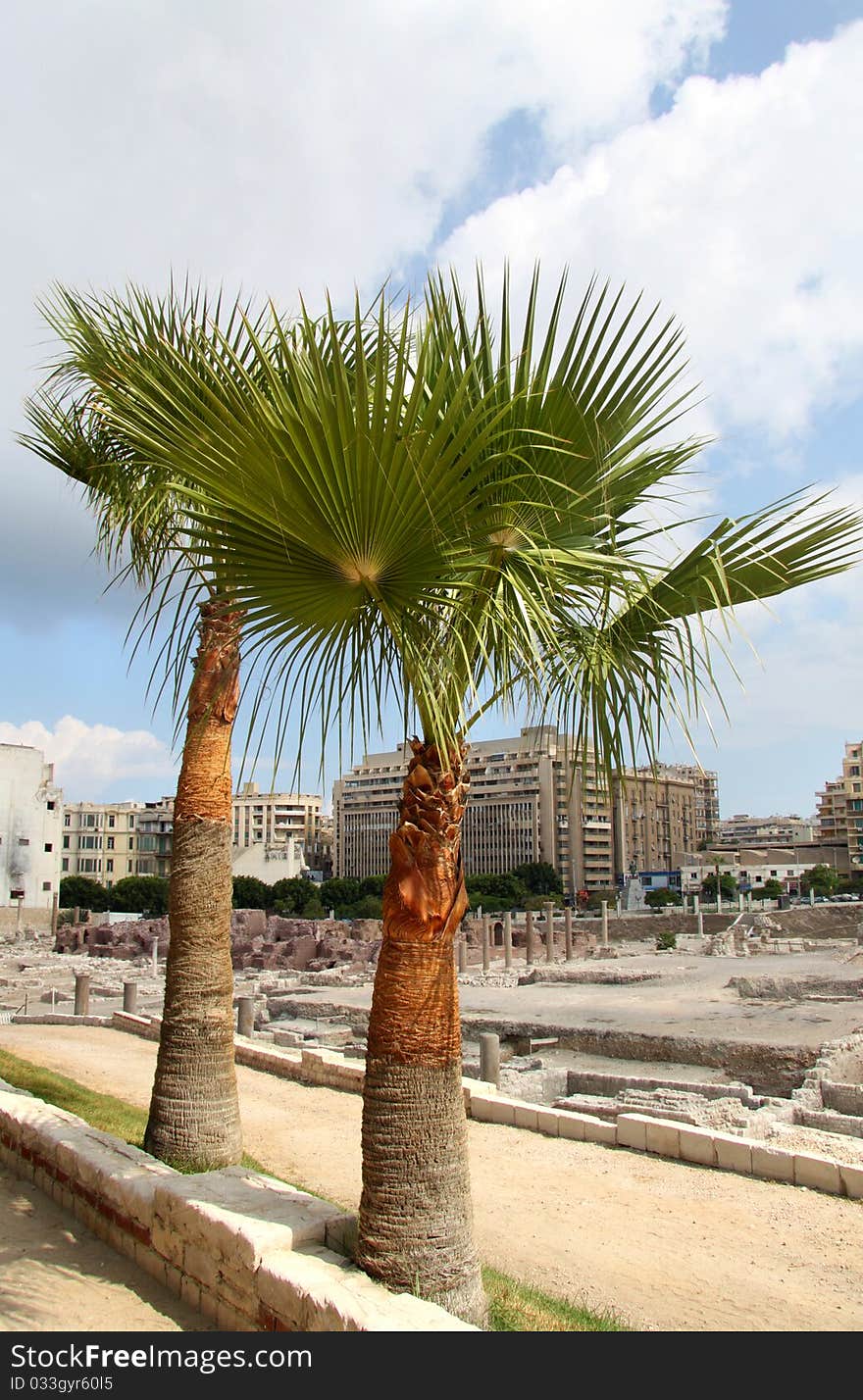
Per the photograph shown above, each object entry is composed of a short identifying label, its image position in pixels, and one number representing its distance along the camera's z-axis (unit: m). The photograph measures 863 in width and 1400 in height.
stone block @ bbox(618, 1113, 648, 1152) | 8.69
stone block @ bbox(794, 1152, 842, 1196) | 7.46
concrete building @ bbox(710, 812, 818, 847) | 166.75
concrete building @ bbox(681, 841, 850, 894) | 101.81
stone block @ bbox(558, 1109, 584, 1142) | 9.19
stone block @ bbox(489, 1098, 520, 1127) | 9.69
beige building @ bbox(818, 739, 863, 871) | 104.88
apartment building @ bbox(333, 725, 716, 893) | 108.56
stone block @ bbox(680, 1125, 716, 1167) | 8.19
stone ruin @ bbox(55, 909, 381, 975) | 34.84
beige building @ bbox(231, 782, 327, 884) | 85.81
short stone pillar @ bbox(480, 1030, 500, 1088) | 11.58
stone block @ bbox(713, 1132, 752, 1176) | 7.91
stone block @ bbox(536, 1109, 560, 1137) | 9.35
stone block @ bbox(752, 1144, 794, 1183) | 7.71
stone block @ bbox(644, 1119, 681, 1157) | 8.45
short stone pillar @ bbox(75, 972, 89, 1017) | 17.72
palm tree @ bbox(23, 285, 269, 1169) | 6.80
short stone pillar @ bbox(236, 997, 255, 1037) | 16.17
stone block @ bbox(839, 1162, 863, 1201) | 7.34
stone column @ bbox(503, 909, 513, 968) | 34.09
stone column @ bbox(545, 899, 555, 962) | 38.34
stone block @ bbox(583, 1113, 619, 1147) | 8.92
